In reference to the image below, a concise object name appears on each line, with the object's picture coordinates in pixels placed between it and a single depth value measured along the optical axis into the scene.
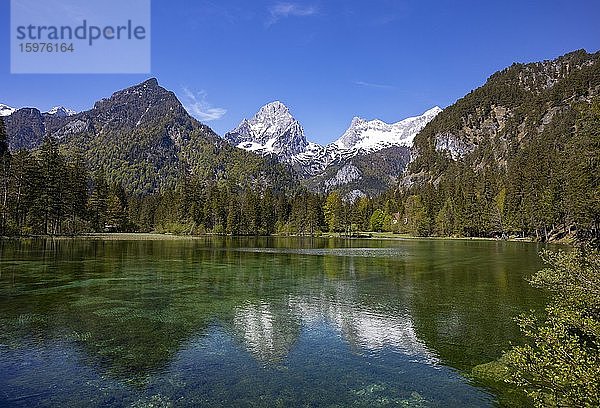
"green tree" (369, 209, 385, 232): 175.06
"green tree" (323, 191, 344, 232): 155.00
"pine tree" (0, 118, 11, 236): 75.08
